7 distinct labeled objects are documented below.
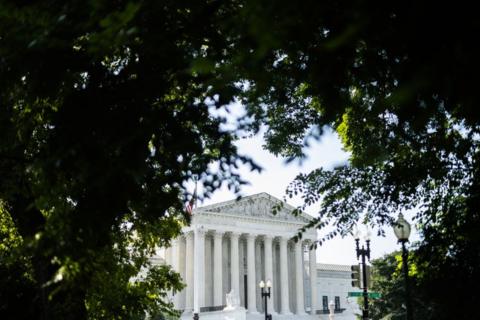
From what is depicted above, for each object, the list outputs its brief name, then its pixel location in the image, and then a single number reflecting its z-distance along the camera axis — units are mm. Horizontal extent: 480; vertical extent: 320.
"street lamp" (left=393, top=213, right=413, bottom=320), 14618
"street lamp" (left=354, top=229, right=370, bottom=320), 23202
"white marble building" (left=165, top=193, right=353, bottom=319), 72750
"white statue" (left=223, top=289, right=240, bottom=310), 64750
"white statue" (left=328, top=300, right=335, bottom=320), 54969
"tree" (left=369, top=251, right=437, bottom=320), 52906
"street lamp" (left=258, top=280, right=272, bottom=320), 46500
